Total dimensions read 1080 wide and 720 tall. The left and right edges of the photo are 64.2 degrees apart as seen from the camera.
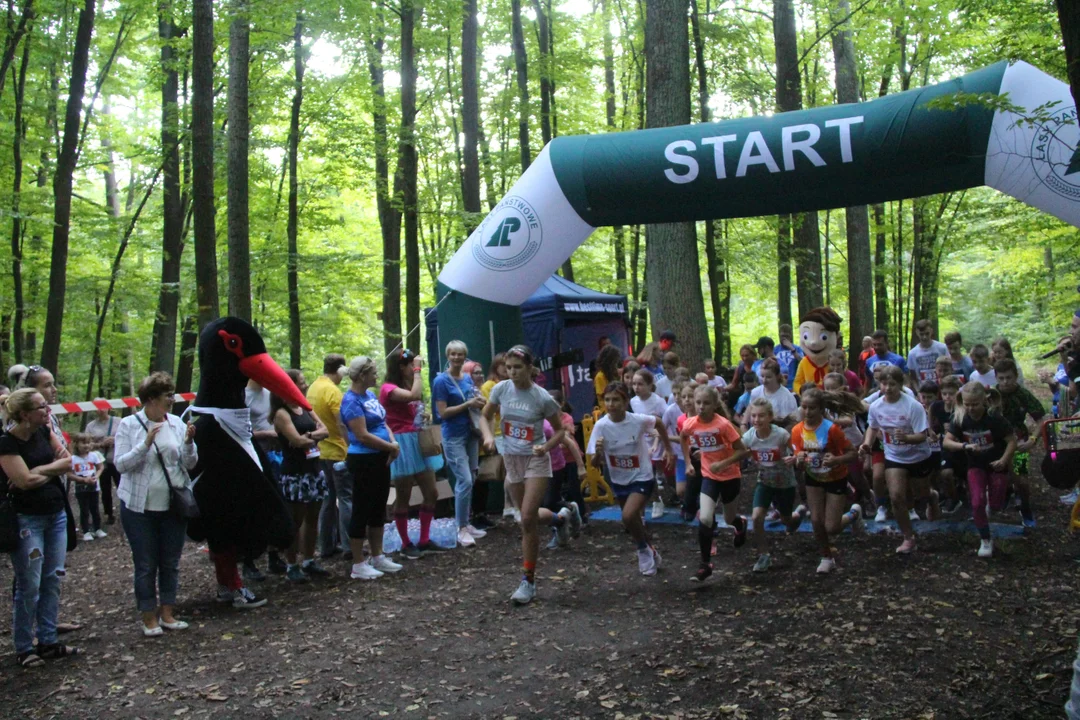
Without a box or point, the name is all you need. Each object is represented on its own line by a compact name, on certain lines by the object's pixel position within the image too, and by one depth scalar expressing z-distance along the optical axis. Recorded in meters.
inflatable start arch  7.82
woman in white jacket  6.12
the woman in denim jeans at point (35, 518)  5.61
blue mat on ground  7.88
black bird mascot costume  6.59
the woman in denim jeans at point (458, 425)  9.04
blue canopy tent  14.16
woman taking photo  8.45
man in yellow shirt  8.09
